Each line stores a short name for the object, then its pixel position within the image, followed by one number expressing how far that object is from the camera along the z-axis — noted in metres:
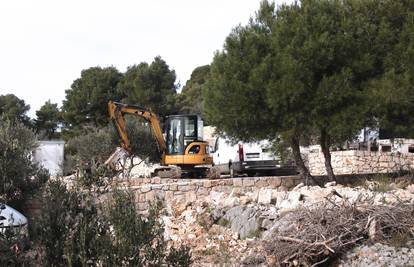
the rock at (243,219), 11.50
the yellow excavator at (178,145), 20.44
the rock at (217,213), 12.53
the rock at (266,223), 11.15
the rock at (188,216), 12.90
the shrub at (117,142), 30.42
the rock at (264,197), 13.30
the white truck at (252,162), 23.31
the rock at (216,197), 13.84
